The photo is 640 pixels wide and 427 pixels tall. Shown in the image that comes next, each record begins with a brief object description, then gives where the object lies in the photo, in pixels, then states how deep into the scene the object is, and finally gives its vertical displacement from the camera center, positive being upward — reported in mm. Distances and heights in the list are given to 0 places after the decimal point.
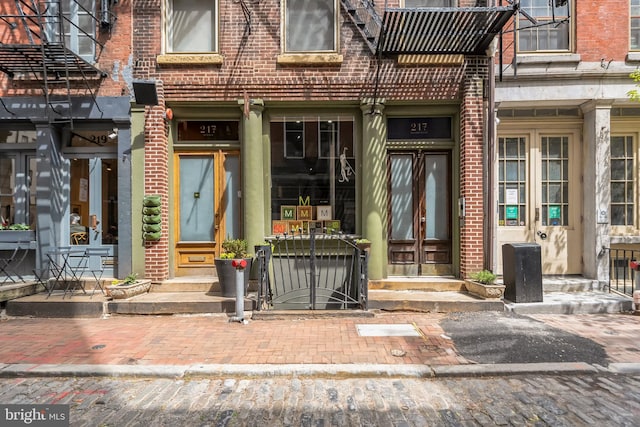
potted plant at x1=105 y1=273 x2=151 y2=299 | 6945 -1278
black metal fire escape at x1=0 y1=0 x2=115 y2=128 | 7543 +2986
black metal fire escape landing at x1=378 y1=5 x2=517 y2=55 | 6422 +3331
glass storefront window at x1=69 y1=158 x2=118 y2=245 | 8125 +375
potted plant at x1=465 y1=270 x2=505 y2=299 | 6910 -1271
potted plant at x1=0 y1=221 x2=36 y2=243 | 7980 -330
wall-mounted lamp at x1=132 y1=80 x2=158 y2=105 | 7383 +2417
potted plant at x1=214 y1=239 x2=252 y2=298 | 7121 -917
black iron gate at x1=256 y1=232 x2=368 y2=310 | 6586 -1089
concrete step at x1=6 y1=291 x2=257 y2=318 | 6762 -1558
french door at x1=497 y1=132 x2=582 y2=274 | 8305 +419
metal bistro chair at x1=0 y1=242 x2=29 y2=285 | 7949 -895
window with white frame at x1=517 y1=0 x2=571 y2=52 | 8023 +3740
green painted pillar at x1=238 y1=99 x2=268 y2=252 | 7816 +880
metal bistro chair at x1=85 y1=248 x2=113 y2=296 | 8008 -881
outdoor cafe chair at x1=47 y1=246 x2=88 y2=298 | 7617 -990
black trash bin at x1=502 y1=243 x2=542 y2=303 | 6910 -1027
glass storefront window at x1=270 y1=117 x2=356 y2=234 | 8273 +999
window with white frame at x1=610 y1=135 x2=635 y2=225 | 8383 +608
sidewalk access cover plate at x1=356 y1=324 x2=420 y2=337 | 5641 -1713
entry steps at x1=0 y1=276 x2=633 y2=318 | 6773 -1548
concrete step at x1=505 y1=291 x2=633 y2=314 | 6785 -1593
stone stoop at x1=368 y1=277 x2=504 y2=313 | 6812 -1481
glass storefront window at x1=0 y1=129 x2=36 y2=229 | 8211 +984
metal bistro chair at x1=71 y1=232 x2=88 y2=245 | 8203 -428
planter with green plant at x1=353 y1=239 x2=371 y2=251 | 7000 -498
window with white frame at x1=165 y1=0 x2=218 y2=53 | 8070 +3853
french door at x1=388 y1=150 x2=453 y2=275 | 8250 +63
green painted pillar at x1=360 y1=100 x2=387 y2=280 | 7793 +678
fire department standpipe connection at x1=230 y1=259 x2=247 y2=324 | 6293 -1259
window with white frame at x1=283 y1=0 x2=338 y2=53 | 8016 +3934
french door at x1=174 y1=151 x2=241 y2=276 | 8188 +232
